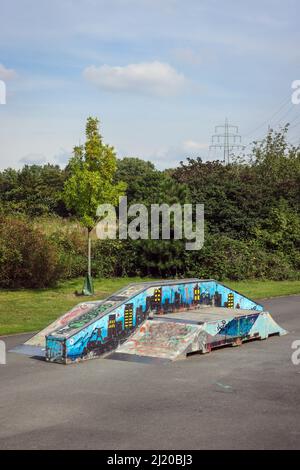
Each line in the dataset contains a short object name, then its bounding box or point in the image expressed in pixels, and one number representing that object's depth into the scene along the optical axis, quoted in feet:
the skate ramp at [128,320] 38.42
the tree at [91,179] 67.41
